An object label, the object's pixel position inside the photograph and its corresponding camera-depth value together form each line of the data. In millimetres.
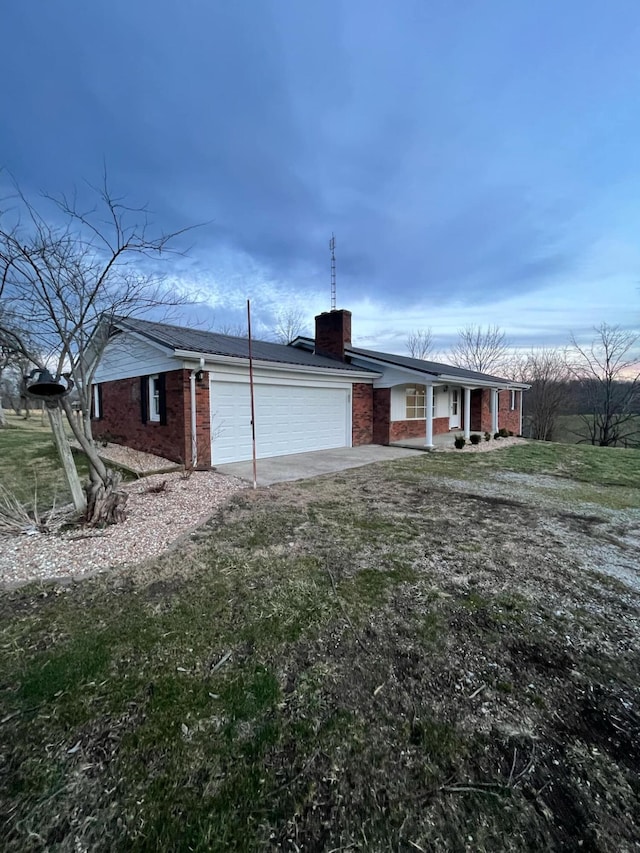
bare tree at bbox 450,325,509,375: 31234
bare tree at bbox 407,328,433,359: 33969
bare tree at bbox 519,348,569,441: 26328
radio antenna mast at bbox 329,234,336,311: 15983
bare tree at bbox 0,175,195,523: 4590
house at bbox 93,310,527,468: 8773
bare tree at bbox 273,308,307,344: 30906
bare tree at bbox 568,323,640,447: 23953
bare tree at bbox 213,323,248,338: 27875
